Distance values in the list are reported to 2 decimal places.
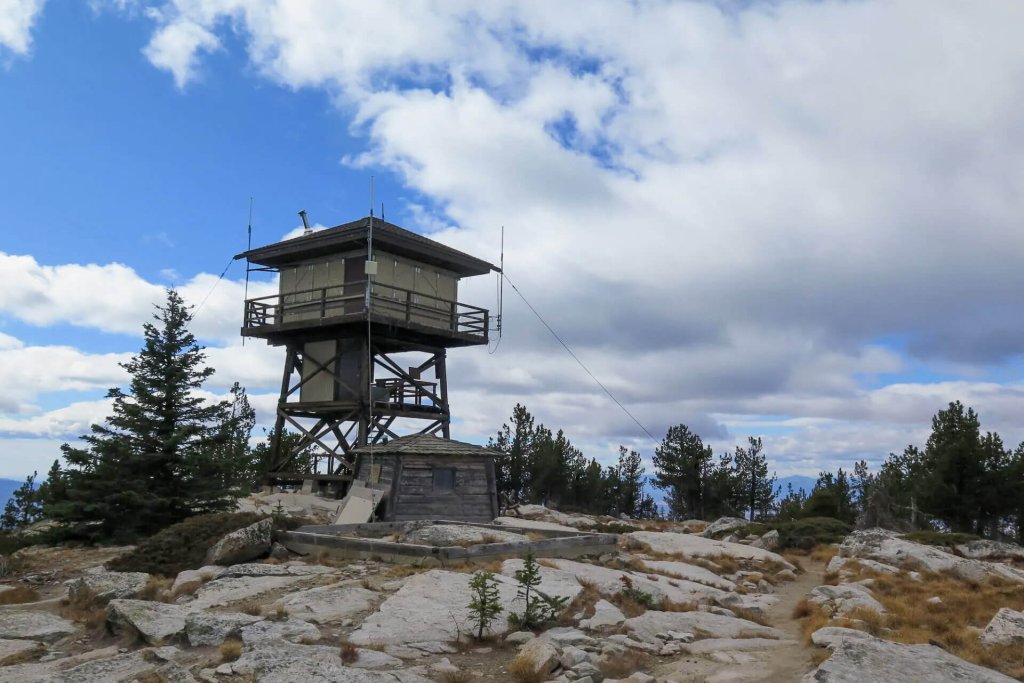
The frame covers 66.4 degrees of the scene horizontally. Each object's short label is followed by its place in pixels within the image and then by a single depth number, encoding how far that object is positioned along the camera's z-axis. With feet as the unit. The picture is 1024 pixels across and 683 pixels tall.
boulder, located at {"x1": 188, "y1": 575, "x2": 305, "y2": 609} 42.86
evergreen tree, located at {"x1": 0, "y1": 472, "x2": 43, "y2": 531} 108.99
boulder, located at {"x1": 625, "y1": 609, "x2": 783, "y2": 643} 40.47
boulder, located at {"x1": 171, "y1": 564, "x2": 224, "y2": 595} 47.47
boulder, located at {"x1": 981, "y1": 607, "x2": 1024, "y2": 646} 39.45
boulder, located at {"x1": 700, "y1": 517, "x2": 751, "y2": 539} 107.07
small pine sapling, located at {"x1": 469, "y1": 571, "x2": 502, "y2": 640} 37.06
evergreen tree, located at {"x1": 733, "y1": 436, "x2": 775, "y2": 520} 167.32
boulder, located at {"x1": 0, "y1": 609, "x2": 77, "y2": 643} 39.09
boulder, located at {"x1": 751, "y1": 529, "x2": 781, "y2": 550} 98.07
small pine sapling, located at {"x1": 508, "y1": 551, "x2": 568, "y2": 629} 39.34
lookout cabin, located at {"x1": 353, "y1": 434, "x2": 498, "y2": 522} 75.05
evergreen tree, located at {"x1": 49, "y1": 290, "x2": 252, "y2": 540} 75.31
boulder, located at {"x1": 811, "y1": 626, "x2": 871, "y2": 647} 35.39
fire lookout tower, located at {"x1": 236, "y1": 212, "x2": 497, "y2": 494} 97.81
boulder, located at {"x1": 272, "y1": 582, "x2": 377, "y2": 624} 39.14
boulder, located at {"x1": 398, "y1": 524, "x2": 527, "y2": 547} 56.75
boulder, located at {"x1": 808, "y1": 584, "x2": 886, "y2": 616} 49.33
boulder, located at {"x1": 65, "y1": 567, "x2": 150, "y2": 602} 46.68
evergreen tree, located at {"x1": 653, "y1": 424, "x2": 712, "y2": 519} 161.68
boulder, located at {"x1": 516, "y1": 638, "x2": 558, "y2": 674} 31.70
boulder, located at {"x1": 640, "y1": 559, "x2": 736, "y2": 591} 59.16
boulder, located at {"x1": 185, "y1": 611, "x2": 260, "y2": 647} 35.17
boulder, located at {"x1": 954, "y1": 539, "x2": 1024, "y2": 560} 88.94
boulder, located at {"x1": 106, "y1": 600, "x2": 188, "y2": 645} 35.91
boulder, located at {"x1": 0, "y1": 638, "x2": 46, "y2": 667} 35.14
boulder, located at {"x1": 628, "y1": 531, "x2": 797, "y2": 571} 75.92
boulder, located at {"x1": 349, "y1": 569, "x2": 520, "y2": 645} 36.37
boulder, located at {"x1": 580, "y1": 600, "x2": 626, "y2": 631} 40.57
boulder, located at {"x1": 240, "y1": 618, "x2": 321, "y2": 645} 34.78
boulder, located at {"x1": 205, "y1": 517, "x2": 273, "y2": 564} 53.57
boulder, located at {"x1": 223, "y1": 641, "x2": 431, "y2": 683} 29.45
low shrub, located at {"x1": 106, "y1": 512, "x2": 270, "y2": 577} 55.88
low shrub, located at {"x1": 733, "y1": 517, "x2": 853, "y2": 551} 99.81
